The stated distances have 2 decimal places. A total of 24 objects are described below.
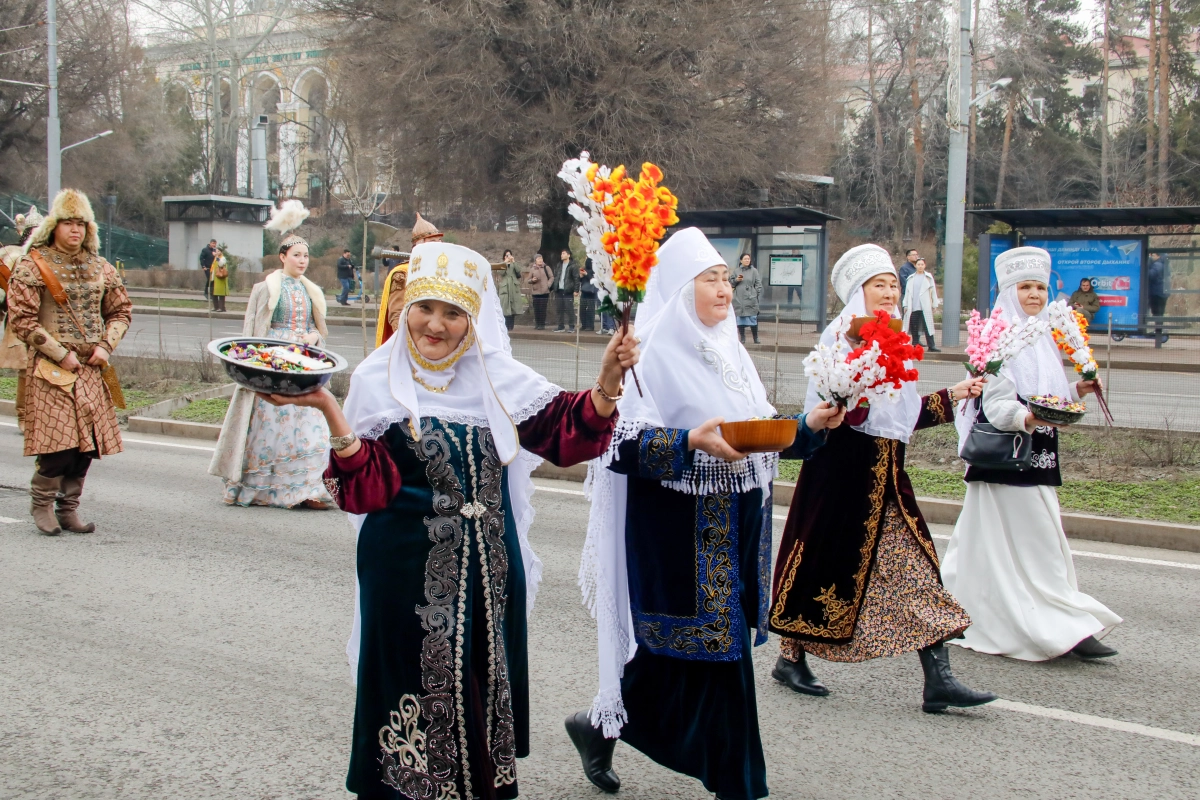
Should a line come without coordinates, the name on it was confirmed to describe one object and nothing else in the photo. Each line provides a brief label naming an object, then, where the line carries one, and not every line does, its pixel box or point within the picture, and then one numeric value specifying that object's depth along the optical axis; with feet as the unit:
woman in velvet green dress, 10.83
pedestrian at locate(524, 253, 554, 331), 82.58
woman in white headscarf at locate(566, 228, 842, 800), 12.50
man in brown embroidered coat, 24.99
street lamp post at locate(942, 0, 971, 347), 73.36
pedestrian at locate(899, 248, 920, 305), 73.02
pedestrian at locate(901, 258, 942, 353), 72.69
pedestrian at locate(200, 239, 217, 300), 106.22
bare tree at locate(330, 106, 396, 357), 98.17
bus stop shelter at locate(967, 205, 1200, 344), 75.31
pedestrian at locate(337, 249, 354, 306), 113.70
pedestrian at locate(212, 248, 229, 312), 96.78
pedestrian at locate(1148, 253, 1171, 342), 75.61
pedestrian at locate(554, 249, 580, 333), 83.87
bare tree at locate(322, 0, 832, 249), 87.51
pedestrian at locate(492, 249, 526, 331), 76.36
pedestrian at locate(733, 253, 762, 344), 72.13
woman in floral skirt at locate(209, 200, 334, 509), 29.48
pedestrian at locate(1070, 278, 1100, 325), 74.13
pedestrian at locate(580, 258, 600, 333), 64.34
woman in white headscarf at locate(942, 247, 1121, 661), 18.06
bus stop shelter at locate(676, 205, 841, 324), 86.12
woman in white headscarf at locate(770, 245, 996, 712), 15.86
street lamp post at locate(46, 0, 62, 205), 96.02
